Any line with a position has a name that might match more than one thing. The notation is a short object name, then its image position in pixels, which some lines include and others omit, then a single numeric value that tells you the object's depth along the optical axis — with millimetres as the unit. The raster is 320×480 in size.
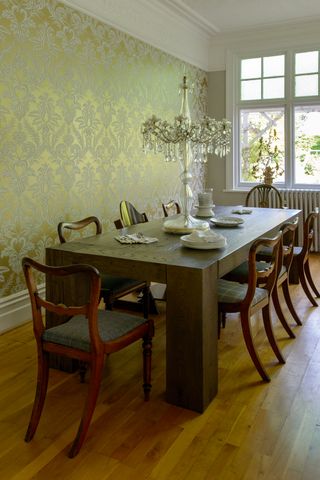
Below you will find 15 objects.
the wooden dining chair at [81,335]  1832
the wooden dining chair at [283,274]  2873
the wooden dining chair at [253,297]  2400
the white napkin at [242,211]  3938
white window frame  5906
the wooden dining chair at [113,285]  2797
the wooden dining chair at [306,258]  3526
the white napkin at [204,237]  2500
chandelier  2898
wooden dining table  2127
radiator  5820
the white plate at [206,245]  2482
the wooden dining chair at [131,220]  3518
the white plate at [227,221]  3260
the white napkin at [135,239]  2698
